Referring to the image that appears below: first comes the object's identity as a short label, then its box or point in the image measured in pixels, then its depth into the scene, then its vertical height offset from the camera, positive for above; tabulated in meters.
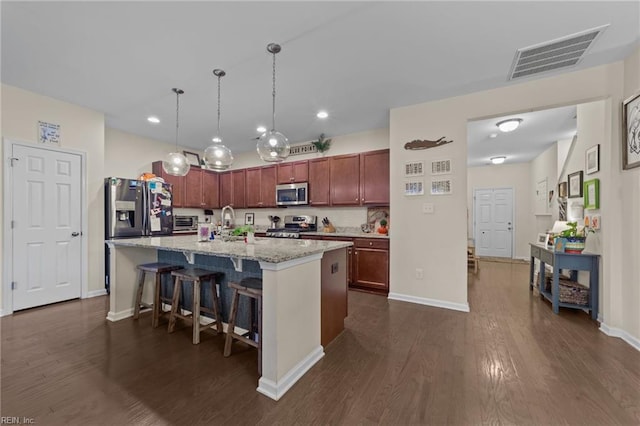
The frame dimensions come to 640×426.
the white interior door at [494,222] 7.09 -0.25
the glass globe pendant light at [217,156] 2.84 +0.61
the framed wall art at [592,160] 2.84 +0.61
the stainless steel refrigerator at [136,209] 3.93 +0.04
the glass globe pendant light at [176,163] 3.13 +0.58
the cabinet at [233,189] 5.92 +0.53
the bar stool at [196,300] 2.44 -0.86
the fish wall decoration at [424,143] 3.43 +0.93
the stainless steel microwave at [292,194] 5.01 +0.35
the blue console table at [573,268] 2.85 -0.63
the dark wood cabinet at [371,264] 3.87 -0.80
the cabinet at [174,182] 5.05 +0.58
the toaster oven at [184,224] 5.23 -0.28
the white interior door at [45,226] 3.20 -0.20
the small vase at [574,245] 3.05 -0.37
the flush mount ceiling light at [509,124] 3.83 +1.32
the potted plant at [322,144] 4.99 +1.30
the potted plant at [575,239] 3.05 -0.31
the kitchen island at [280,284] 1.77 -0.62
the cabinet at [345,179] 4.54 +0.58
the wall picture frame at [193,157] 5.78 +1.21
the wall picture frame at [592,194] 2.84 +0.22
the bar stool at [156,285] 2.77 -0.81
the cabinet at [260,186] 5.51 +0.55
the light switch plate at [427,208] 3.48 +0.06
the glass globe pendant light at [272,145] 2.55 +0.65
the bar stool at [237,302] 1.97 -0.74
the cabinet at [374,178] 4.27 +0.58
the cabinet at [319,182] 4.84 +0.57
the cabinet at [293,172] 5.08 +0.80
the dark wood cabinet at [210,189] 5.82 +0.51
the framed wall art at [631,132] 2.34 +0.75
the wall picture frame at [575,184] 3.50 +0.41
